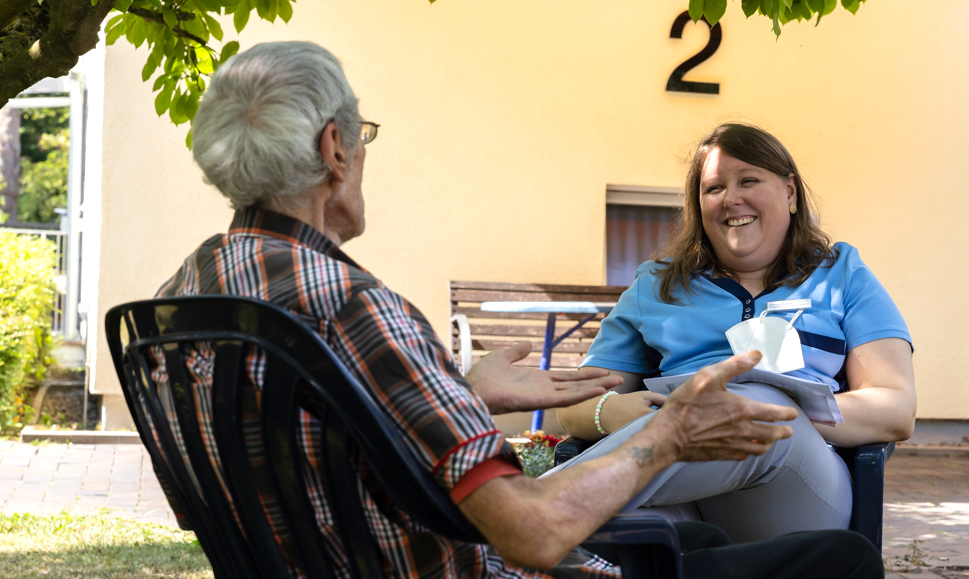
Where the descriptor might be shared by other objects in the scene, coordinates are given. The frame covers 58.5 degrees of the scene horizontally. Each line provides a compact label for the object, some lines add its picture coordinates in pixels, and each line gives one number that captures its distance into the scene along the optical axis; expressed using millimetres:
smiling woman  1998
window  7000
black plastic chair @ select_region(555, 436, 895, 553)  2070
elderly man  1138
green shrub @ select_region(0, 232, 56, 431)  6645
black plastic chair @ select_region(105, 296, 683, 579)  1114
